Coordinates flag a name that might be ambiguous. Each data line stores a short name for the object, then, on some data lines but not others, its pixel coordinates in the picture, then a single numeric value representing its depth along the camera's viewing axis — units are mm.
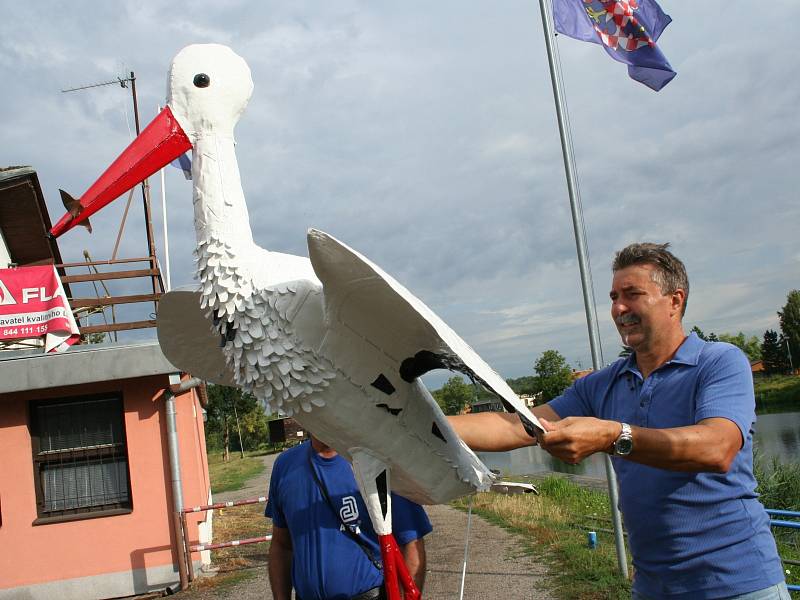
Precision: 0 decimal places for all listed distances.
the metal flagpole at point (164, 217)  9159
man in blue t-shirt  2396
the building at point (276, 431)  35184
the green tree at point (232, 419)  37812
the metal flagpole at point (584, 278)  4949
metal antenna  11038
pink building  6281
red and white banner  6984
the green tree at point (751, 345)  53953
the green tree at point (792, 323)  49719
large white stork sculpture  2020
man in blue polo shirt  1580
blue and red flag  5395
